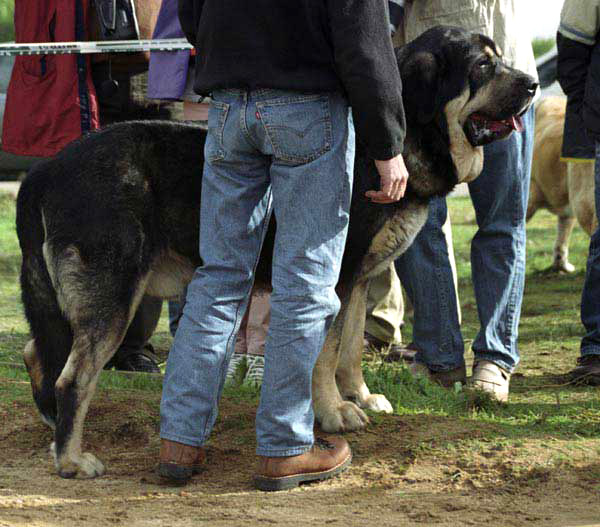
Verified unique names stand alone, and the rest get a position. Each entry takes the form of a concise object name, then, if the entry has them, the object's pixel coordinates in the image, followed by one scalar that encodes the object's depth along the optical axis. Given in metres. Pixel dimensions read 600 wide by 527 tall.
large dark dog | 6.94
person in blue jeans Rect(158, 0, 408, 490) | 6.05
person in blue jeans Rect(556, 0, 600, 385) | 10.16
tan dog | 17.39
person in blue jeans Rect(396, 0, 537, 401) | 9.16
